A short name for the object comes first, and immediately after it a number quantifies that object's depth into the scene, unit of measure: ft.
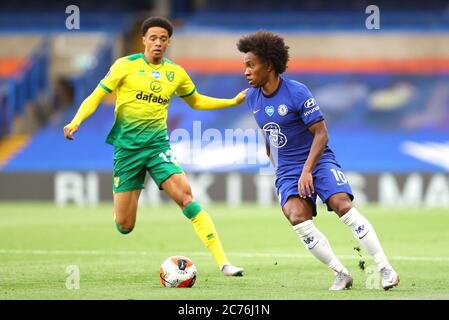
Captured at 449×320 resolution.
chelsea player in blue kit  60.29
